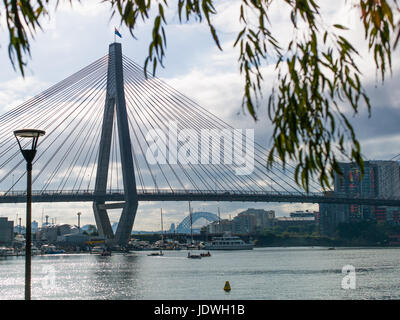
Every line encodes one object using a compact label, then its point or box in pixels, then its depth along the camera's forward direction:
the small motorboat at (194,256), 85.18
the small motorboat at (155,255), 98.70
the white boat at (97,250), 100.57
